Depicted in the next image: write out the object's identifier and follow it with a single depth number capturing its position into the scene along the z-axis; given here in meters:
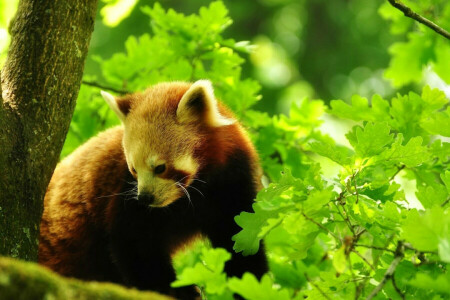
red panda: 5.59
